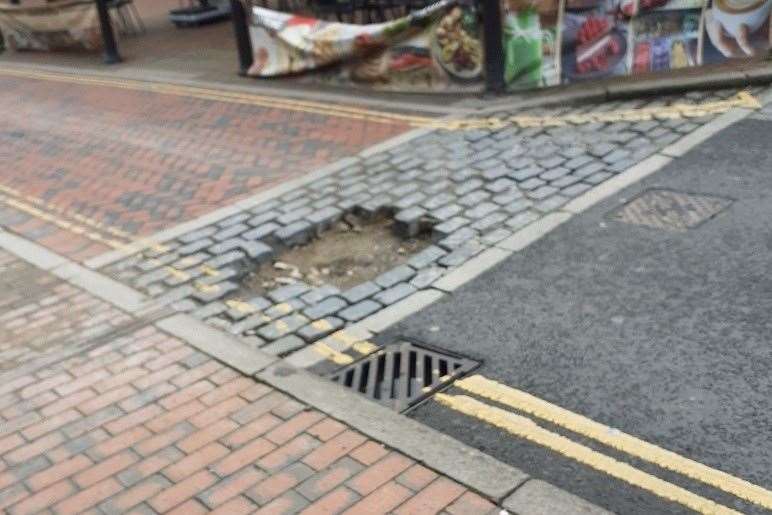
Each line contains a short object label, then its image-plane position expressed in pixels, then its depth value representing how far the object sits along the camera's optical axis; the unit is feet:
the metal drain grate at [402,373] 14.23
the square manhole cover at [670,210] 19.26
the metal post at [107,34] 51.01
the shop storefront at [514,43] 28.84
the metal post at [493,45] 30.21
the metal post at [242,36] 39.81
